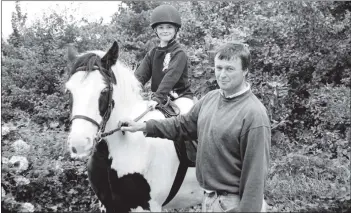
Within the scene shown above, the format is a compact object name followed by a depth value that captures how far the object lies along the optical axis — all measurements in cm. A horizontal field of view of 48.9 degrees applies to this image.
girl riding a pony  378
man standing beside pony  235
